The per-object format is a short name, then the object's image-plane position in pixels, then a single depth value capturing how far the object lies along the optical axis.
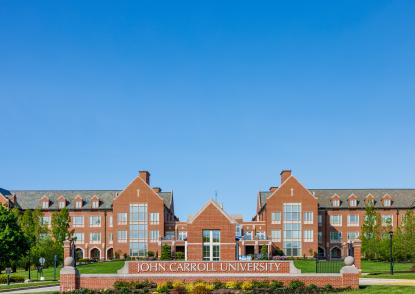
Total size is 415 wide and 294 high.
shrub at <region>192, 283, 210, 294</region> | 32.66
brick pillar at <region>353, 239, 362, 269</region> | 45.51
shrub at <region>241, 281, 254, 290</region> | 34.16
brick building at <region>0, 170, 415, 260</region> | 87.75
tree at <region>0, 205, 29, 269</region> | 57.06
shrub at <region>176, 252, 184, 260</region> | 72.88
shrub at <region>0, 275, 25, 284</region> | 47.78
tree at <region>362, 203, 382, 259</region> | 81.64
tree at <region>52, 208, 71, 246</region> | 79.88
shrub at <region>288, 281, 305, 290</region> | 34.50
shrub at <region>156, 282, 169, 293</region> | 33.59
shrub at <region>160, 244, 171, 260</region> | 73.71
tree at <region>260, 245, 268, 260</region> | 74.72
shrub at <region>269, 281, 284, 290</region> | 34.62
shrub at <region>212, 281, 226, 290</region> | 34.47
